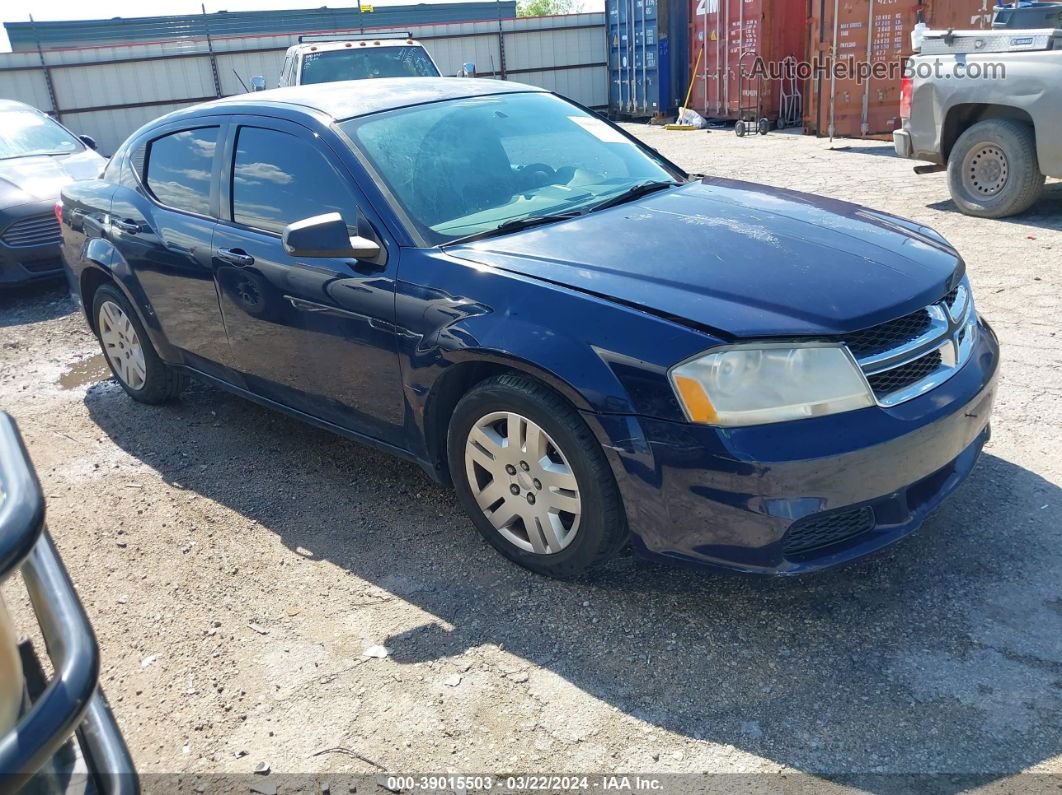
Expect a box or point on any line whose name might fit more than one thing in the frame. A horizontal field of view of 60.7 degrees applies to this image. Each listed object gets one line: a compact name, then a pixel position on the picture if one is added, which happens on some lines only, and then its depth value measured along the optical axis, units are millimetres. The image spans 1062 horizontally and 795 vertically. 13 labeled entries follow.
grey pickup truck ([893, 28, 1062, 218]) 7121
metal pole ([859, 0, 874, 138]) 12516
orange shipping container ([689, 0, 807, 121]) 15883
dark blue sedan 2586
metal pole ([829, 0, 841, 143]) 12734
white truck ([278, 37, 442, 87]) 10820
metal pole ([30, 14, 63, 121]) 17412
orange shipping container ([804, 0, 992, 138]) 11992
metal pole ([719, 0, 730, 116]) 16594
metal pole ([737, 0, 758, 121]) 16203
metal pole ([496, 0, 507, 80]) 20953
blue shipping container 19016
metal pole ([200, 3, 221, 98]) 18734
